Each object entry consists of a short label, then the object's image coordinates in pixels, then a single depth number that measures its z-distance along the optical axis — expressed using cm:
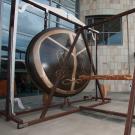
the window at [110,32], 916
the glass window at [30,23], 653
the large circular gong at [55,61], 340
